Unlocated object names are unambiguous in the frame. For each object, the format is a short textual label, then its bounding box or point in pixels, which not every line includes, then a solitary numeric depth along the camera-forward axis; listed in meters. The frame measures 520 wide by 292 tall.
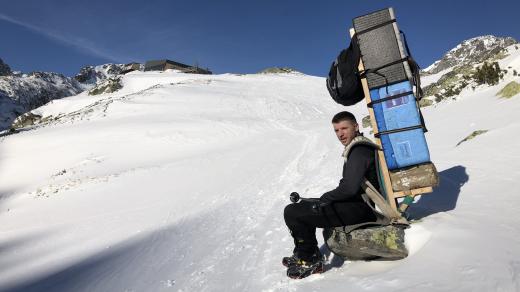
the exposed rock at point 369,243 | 4.19
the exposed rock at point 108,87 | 58.91
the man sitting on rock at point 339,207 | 4.30
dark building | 94.47
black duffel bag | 5.11
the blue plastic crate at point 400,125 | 4.77
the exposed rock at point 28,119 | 51.53
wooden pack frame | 4.73
